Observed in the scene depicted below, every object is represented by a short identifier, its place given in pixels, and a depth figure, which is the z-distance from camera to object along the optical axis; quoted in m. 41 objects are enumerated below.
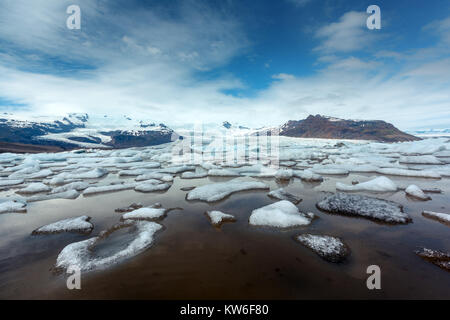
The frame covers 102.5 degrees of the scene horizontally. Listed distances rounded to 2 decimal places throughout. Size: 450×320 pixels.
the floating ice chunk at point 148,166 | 9.23
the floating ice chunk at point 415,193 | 3.85
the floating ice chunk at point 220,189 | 4.24
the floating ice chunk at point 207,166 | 8.56
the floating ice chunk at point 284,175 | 6.23
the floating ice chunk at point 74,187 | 5.04
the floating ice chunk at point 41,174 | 7.19
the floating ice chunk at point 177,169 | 7.67
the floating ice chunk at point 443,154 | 10.79
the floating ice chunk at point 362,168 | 6.97
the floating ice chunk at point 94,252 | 2.08
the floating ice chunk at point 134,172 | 7.41
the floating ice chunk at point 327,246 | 2.14
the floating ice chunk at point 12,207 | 3.67
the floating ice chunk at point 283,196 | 4.02
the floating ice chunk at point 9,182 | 5.91
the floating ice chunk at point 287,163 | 9.23
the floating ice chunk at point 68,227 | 2.85
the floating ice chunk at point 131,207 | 3.64
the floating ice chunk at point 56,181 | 6.04
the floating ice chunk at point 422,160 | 8.59
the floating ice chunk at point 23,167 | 8.99
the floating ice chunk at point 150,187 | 4.96
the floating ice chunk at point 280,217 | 2.92
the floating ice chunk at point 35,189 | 5.09
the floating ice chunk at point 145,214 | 3.24
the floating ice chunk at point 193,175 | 6.69
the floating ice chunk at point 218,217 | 3.03
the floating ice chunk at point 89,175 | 6.91
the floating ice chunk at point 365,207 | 2.99
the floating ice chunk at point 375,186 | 4.46
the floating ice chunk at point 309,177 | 5.76
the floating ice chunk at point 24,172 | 7.31
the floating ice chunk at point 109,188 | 4.85
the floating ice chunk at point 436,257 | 1.95
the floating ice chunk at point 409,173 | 5.70
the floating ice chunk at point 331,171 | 6.65
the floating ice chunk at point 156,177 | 6.16
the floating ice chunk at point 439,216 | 2.84
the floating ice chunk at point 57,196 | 4.36
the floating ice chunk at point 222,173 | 6.87
